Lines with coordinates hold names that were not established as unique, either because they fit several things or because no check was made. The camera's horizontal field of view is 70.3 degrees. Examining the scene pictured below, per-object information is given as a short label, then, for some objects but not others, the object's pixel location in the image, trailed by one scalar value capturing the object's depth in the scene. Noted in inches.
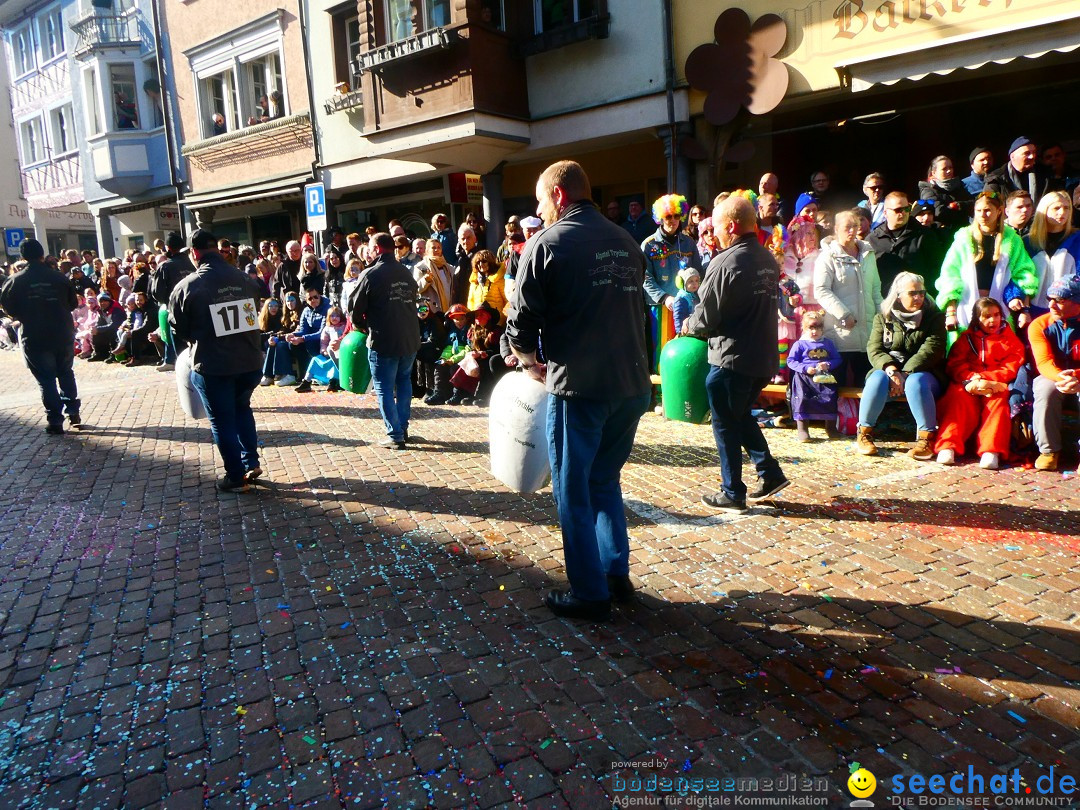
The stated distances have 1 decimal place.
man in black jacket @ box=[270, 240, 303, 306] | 505.7
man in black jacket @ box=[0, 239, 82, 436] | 336.5
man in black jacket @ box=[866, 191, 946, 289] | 287.7
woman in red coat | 232.8
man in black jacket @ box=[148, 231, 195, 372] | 349.7
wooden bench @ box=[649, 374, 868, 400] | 268.8
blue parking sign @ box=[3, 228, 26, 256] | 1023.9
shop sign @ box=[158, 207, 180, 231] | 830.5
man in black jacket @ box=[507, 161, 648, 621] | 135.9
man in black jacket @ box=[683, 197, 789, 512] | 187.2
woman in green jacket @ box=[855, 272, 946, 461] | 244.8
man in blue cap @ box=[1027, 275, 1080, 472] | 225.8
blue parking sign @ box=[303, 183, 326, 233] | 495.2
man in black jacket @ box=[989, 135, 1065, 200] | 271.4
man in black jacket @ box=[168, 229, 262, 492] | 232.2
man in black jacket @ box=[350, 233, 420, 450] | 279.0
